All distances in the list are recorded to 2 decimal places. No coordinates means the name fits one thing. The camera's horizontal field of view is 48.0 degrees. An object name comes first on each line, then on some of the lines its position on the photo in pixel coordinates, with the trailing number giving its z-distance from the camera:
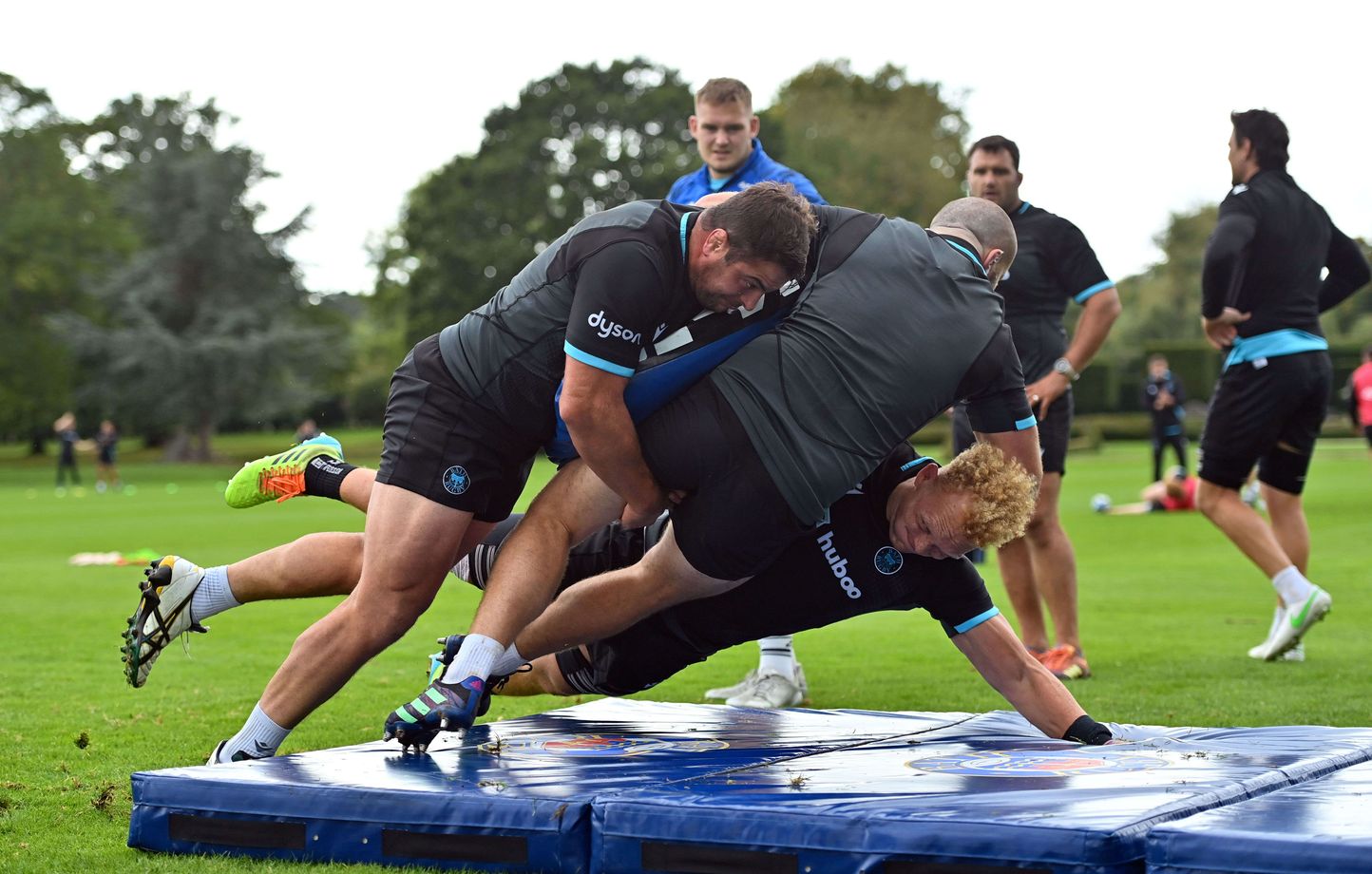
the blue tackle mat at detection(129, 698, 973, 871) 3.84
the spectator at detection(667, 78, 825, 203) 7.28
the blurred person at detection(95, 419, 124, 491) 39.69
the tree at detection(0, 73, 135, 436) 50.16
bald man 4.62
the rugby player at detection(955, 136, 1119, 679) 7.58
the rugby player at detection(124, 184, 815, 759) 4.45
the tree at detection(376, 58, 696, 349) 53.91
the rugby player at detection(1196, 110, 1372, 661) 7.95
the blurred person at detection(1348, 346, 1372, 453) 25.44
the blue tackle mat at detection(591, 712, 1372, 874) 3.31
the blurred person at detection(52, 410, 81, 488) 39.62
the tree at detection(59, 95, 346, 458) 54.84
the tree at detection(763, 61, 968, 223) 59.50
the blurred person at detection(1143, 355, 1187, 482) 23.31
